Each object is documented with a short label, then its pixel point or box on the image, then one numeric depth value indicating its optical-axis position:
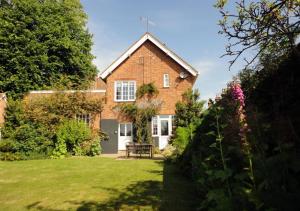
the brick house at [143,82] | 17.60
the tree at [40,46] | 20.11
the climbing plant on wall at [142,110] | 17.32
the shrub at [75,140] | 14.96
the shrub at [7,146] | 14.44
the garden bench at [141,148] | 13.47
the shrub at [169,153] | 10.49
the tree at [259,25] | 3.05
